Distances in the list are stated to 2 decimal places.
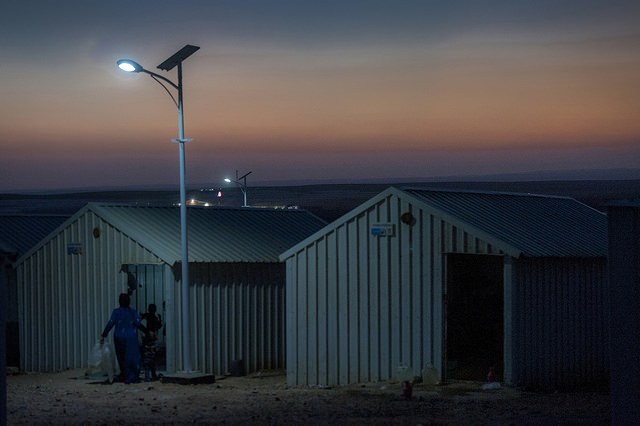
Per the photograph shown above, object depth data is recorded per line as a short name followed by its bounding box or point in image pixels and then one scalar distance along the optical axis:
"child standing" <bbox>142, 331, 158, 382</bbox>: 19.17
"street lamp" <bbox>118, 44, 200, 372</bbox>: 18.08
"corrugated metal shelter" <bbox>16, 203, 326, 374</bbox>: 20.77
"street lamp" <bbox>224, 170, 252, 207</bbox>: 49.61
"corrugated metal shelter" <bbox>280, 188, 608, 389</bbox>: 16.12
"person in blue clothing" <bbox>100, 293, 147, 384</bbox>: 17.80
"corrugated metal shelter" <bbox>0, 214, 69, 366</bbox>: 25.98
